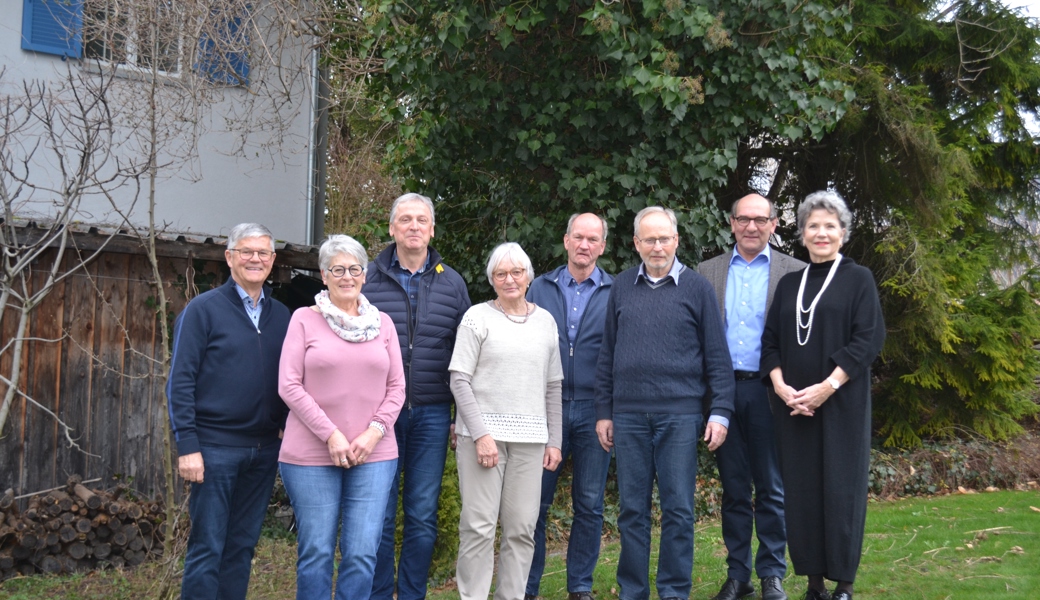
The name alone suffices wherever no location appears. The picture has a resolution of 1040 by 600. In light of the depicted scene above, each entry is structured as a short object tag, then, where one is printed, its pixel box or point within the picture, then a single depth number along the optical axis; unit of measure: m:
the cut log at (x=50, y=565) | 6.59
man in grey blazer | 4.46
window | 6.96
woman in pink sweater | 3.75
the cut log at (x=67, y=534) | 6.68
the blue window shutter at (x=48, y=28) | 7.80
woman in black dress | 4.01
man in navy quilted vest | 4.29
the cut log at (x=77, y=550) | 6.69
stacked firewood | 6.54
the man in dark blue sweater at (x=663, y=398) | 4.20
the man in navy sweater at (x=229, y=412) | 3.83
